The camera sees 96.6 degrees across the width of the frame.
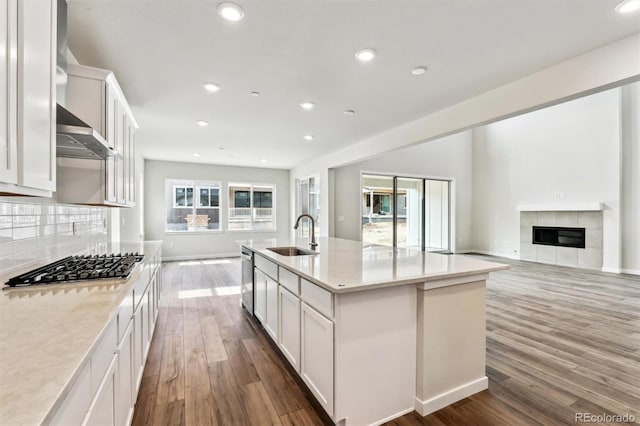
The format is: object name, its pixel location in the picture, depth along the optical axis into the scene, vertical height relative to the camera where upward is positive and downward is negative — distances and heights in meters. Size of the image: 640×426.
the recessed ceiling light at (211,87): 3.08 +1.40
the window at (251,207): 8.19 +0.20
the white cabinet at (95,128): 2.03 +0.63
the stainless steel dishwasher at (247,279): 3.41 -0.82
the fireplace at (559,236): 6.35 -0.52
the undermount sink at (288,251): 3.16 -0.42
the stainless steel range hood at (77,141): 1.45 +0.41
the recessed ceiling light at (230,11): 1.91 +1.40
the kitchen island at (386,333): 1.62 -0.75
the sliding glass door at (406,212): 7.27 +0.06
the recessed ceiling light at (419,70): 2.77 +1.42
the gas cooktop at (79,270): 1.53 -0.35
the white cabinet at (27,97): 0.96 +0.44
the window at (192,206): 7.50 +0.21
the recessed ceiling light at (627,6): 1.93 +1.43
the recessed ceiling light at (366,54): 2.47 +1.41
